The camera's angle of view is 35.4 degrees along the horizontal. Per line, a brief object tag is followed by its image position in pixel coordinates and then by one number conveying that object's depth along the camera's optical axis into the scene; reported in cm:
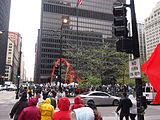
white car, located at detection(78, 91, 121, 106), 2342
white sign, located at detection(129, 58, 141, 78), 699
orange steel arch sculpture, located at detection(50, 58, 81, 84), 4778
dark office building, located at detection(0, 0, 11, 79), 12481
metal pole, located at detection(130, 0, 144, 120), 677
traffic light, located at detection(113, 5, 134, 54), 735
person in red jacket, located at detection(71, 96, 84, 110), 620
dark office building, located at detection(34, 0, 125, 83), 11136
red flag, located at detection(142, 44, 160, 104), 377
